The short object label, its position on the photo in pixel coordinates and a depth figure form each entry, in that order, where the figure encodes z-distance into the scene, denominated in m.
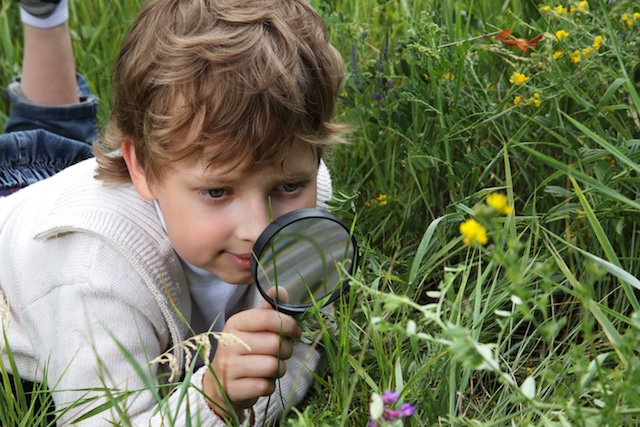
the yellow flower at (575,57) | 1.07
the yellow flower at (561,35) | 1.05
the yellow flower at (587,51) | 1.04
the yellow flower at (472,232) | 0.73
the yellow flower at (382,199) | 1.18
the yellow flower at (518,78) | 1.08
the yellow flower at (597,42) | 1.05
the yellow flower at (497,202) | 0.72
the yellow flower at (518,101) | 1.08
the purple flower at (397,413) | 0.86
